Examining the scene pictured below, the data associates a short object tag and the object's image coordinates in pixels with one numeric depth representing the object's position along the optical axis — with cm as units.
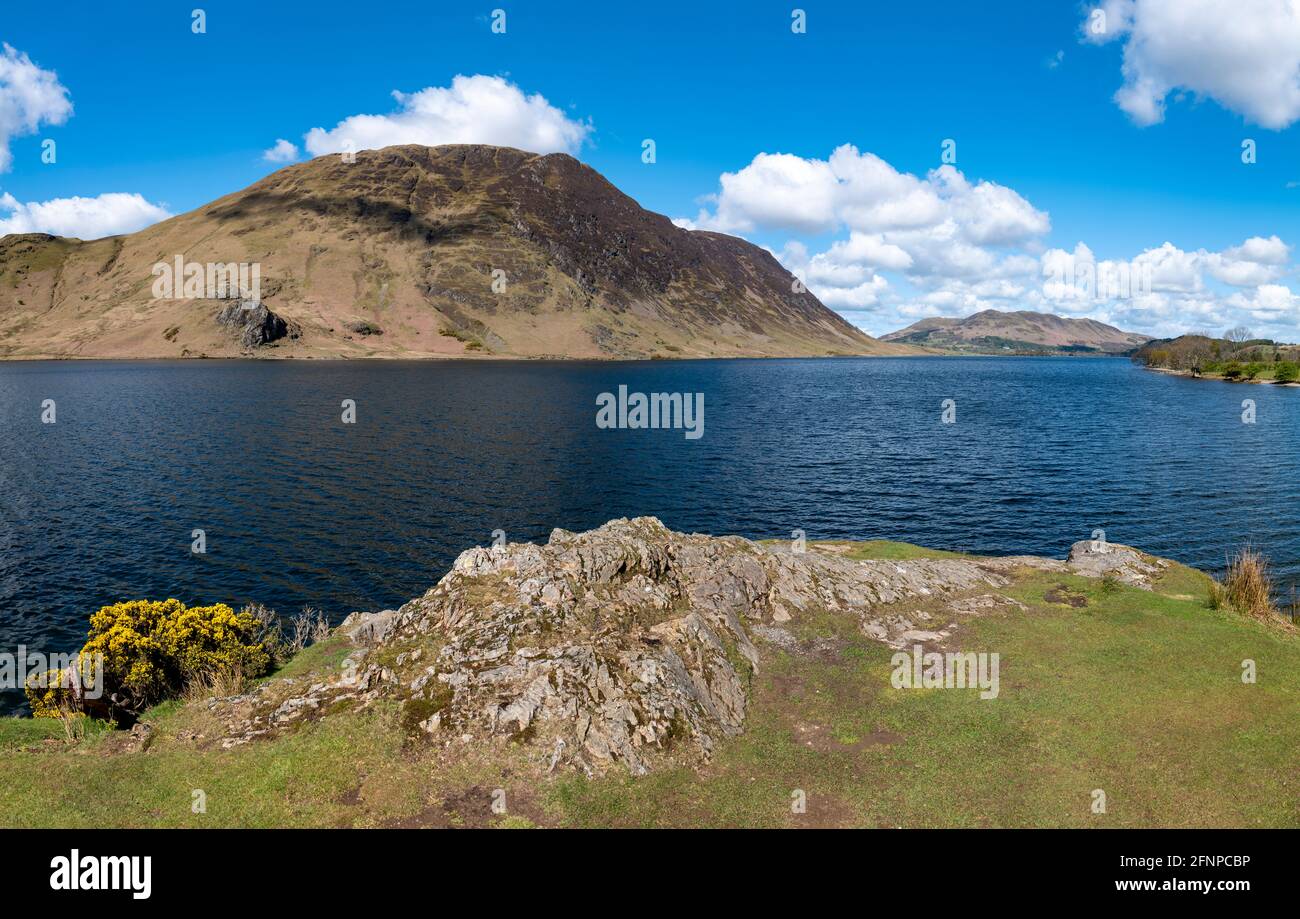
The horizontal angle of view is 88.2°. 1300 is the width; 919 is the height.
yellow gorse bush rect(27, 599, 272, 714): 2566
